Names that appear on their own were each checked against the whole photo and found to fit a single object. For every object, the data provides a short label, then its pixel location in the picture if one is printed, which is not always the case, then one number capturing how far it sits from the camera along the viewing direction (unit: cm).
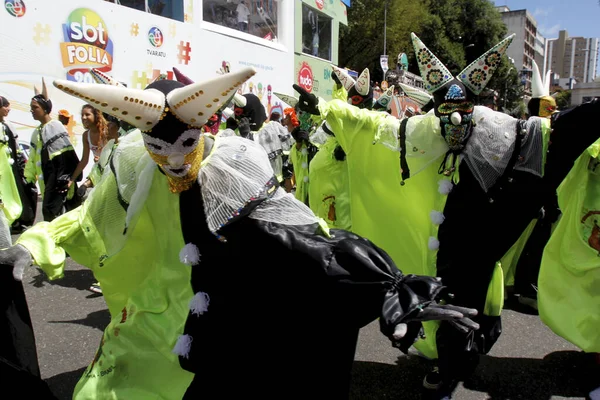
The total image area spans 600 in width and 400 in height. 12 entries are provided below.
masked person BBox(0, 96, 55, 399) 204
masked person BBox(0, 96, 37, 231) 571
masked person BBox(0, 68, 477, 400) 174
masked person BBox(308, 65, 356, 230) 431
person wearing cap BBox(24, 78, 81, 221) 545
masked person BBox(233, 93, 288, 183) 560
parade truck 846
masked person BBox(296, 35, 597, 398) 271
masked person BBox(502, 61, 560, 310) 425
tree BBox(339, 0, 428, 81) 2933
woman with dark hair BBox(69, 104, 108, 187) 451
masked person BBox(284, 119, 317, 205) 562
